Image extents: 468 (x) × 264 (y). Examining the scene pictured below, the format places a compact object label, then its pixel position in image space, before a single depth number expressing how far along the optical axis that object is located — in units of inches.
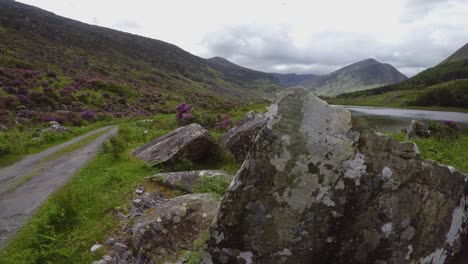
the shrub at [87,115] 1506.6
